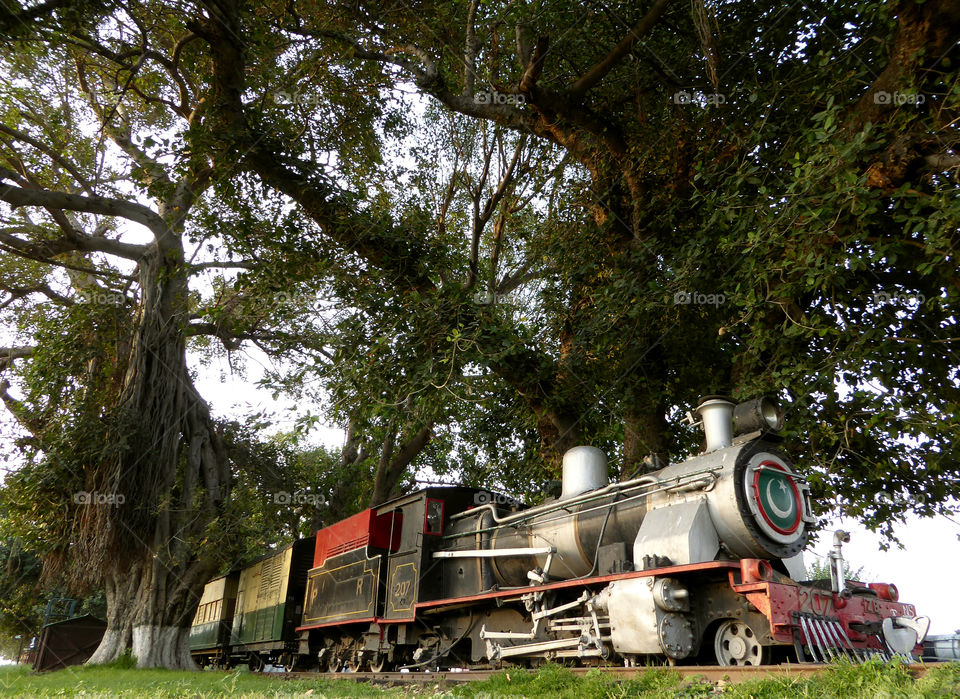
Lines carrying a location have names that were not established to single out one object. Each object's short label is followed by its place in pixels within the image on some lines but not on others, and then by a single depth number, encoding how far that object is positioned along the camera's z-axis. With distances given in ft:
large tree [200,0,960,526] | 22.82
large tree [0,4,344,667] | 40.24
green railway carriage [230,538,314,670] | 46.93
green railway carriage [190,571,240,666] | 62.18
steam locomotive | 19.03
